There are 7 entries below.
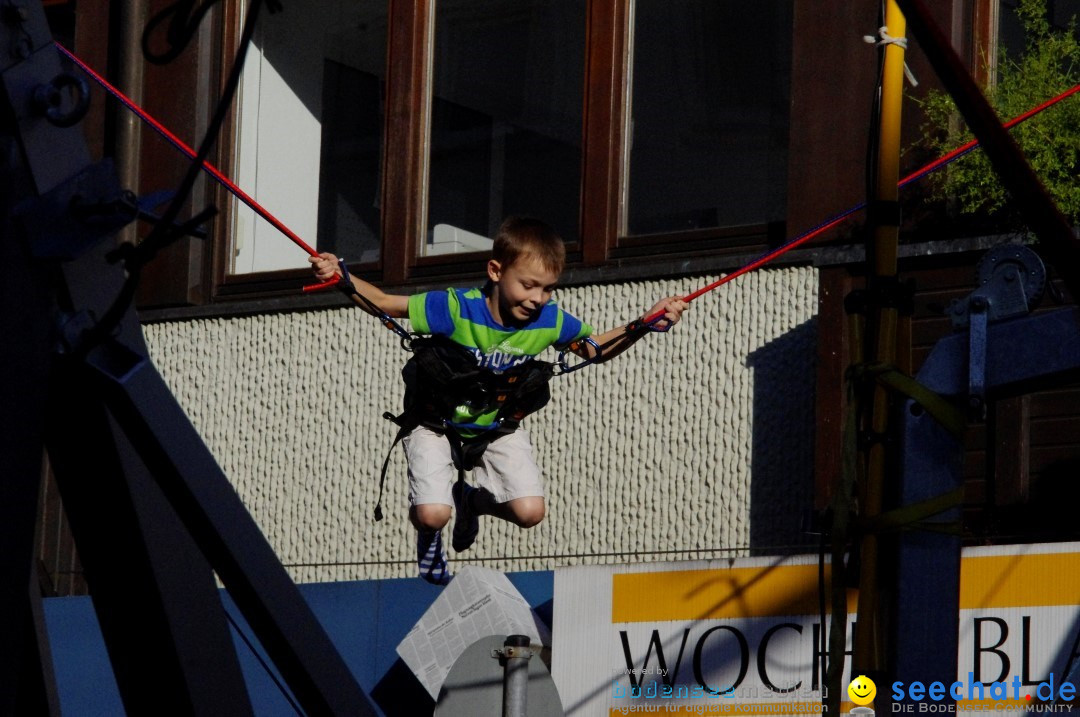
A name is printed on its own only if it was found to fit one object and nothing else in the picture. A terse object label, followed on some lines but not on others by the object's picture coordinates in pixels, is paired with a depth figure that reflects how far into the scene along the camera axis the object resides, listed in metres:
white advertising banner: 12.67
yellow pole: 7.14
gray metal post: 12.12
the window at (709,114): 17.19
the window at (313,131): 19.94
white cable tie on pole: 8.79
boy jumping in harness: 12.43
